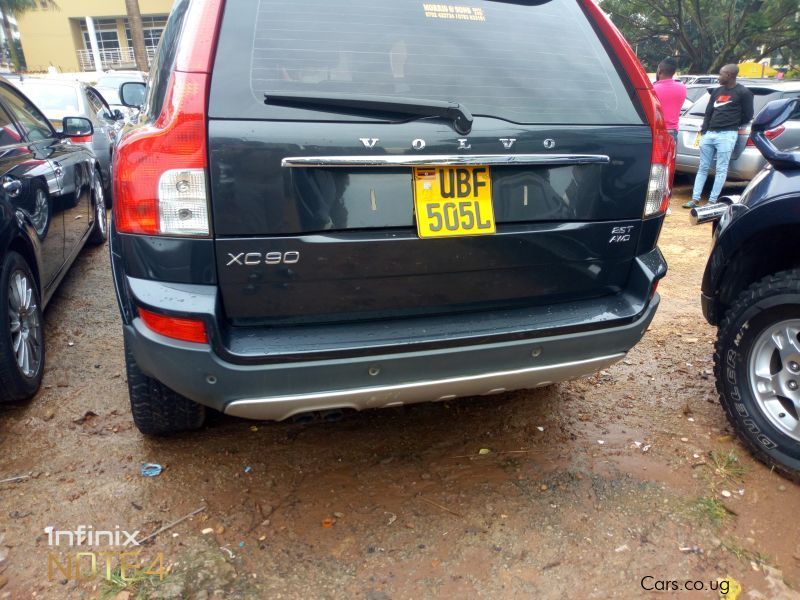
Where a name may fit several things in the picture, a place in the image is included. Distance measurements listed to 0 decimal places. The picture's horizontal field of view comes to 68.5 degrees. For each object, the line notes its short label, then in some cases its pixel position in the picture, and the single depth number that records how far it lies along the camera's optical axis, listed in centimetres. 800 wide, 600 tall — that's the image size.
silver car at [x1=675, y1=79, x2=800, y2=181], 722
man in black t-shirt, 703
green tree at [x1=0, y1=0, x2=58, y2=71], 4184
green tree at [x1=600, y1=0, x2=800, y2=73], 2589
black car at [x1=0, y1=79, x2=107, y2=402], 277
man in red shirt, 752
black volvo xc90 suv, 176
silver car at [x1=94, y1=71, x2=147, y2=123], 1327
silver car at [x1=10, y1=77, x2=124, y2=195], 660
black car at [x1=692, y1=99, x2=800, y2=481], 243
